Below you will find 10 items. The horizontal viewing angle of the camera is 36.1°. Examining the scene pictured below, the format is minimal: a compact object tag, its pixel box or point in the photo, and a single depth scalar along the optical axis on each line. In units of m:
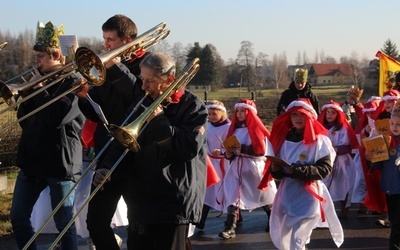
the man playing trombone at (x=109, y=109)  4.53
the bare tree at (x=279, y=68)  46.74
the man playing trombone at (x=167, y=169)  3.77
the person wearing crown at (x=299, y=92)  10.80
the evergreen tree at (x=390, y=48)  48.72
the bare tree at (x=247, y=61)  42.84
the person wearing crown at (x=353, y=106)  12.54
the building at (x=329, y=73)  65.38
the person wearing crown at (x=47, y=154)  5.06
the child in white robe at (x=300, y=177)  5.88
